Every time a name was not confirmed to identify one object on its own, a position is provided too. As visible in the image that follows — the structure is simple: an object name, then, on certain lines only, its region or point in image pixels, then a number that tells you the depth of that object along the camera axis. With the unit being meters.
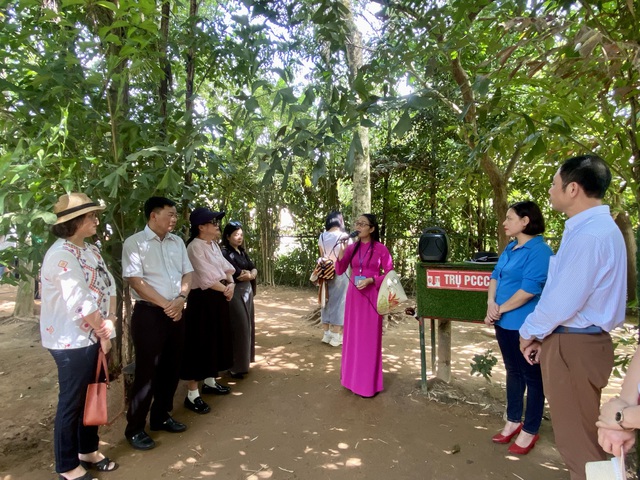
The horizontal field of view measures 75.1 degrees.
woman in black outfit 3.90
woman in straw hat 2.22
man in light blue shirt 1.71
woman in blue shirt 2.51
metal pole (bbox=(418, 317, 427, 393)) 3.45
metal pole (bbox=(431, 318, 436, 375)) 3.63
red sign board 3.09
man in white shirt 2.73
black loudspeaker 3.32
